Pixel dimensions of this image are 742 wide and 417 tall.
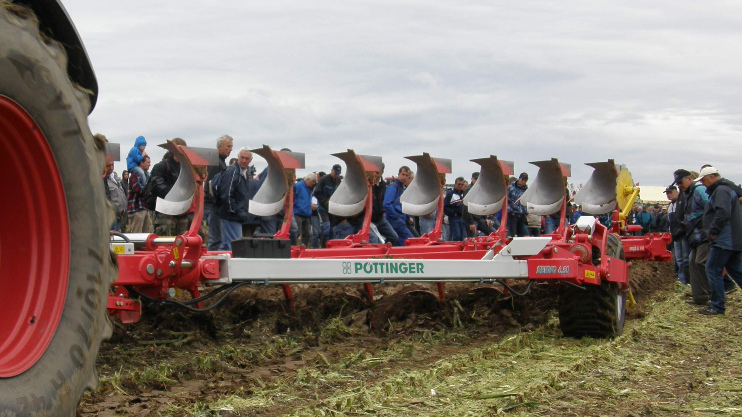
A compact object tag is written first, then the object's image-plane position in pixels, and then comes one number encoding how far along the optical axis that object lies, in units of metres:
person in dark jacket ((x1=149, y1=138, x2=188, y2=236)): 9.12
